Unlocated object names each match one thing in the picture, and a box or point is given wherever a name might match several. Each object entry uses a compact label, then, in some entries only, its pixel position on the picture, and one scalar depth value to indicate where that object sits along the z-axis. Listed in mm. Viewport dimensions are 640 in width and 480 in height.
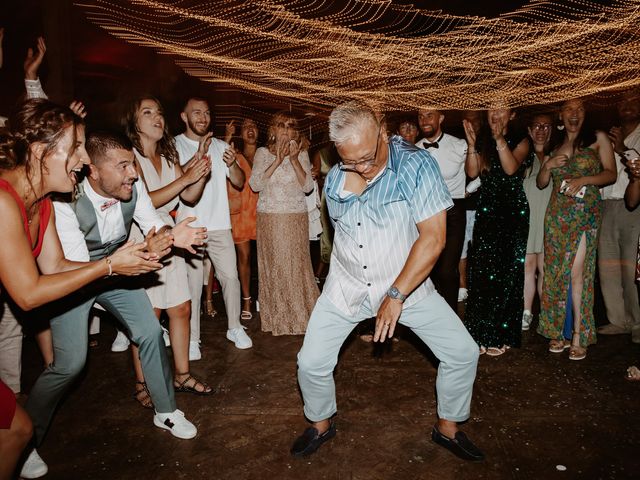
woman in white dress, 3242
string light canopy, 8781
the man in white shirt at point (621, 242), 4176
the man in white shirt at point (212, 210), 3912
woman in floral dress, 3740
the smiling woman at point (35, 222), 1808
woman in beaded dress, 4402
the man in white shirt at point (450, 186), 4180
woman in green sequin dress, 3736
